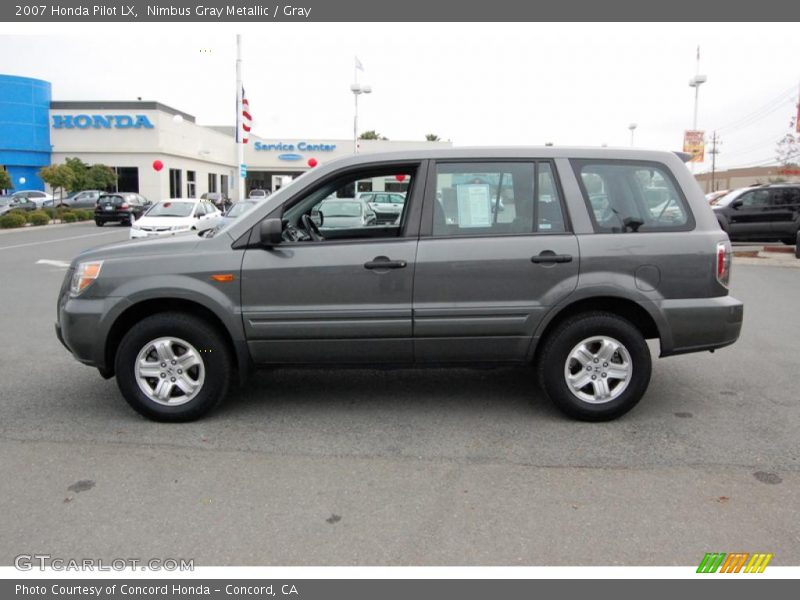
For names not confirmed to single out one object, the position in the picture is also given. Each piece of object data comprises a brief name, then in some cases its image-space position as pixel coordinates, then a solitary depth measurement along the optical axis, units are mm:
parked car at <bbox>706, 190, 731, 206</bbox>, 22488
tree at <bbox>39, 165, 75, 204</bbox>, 34469
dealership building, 43438
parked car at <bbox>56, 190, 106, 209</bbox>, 38688
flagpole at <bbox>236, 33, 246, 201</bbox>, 25562
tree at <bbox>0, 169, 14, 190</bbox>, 35350
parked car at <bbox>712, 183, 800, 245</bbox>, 18172
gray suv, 4660
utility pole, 74262
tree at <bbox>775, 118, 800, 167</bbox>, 41428
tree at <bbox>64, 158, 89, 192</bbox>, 37831
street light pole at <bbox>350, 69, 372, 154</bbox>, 33188
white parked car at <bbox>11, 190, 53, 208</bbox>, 38719
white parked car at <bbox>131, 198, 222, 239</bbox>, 18219
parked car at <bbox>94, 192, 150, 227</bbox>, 30250
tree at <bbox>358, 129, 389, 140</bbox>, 83888
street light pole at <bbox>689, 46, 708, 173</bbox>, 36469
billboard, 41438
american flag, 26359
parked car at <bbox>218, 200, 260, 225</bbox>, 18072
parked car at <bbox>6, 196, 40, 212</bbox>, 34978
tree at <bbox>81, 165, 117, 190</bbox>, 39438
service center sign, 55906
